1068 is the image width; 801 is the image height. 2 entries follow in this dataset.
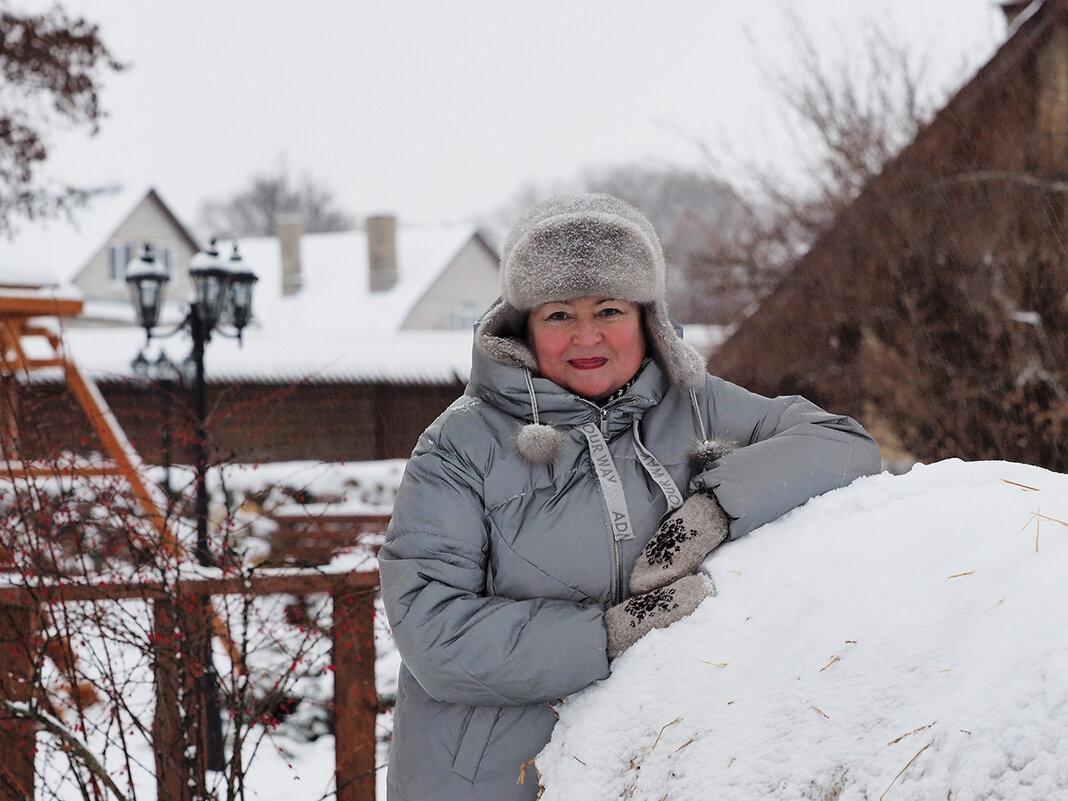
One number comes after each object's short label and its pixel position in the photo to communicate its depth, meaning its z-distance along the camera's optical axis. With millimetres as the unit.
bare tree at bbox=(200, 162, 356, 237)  47031
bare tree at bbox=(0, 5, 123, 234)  14789
